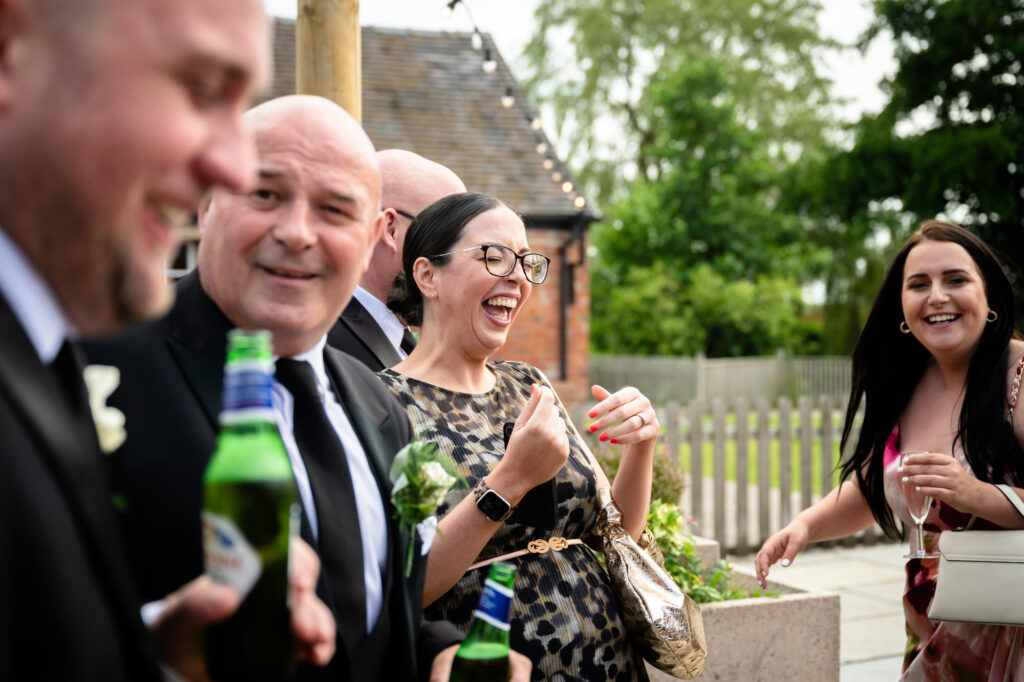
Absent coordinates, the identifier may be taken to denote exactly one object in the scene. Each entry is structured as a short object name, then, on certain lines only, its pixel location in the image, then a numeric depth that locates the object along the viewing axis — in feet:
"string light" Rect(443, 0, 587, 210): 19.83
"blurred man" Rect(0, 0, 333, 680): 3.01
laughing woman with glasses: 7.28
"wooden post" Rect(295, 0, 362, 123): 11.20
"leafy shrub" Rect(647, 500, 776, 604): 14.53
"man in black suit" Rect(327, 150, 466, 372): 10.76
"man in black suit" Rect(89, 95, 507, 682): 4.63
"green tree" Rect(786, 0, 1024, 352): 64.39
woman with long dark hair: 10.68
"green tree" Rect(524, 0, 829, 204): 99.35
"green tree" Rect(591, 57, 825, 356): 85.25
